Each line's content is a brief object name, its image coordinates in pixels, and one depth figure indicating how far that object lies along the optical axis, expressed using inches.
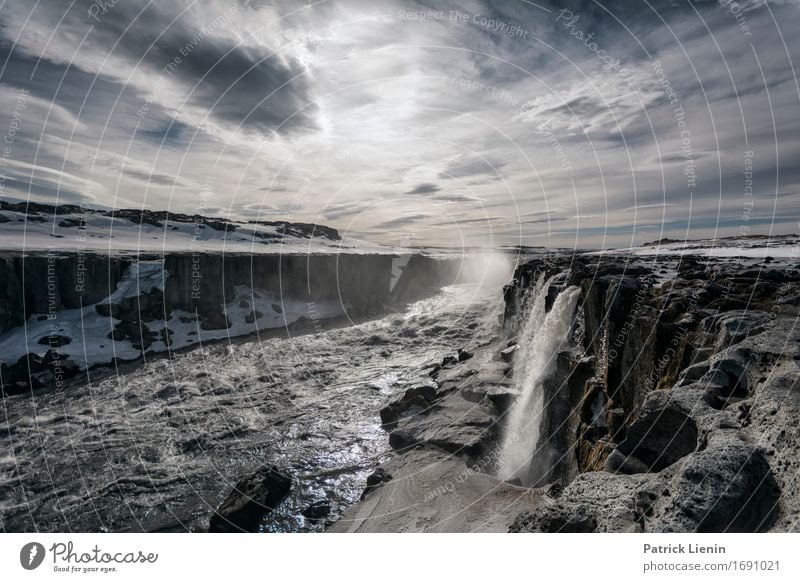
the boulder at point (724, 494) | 176.9
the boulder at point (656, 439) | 233.6
